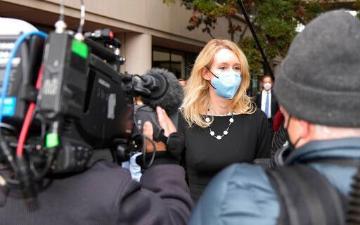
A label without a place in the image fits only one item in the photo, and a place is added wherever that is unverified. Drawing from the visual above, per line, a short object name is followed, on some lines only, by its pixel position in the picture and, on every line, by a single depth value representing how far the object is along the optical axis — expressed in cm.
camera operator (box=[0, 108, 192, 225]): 150
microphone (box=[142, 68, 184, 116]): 196
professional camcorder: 129
